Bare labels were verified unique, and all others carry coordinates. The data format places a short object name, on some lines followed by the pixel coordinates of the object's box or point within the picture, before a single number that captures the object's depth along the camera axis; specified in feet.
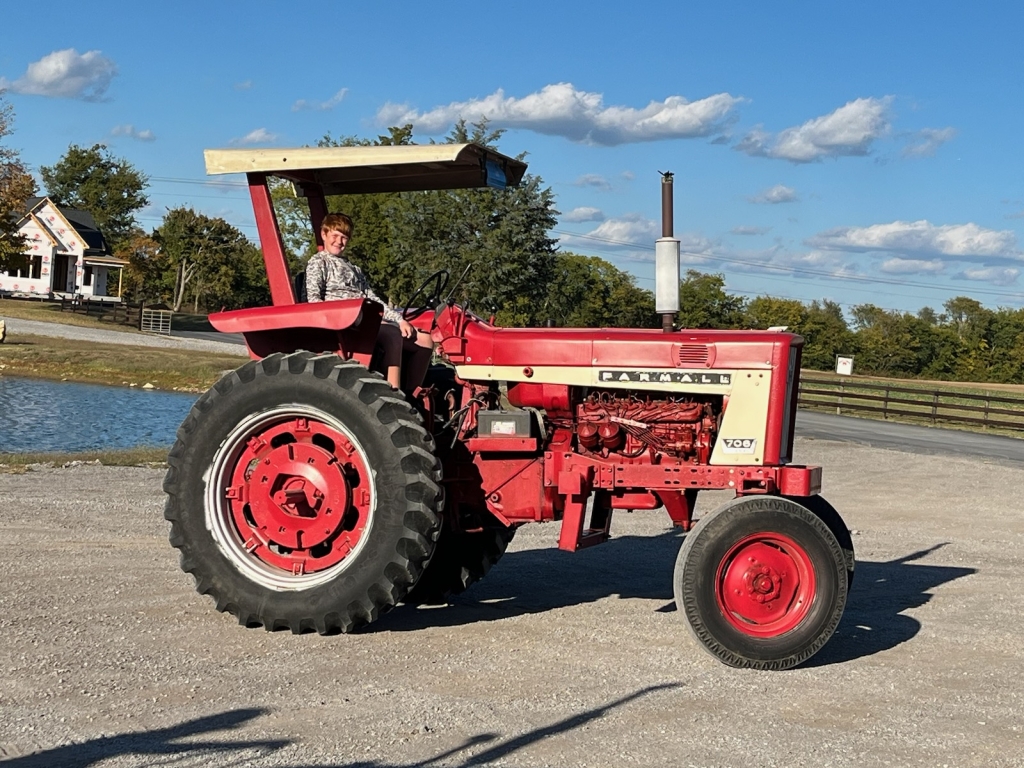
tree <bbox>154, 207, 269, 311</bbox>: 219.61
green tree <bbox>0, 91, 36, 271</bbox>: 169.99
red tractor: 19.90
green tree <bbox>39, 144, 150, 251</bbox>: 321.11
